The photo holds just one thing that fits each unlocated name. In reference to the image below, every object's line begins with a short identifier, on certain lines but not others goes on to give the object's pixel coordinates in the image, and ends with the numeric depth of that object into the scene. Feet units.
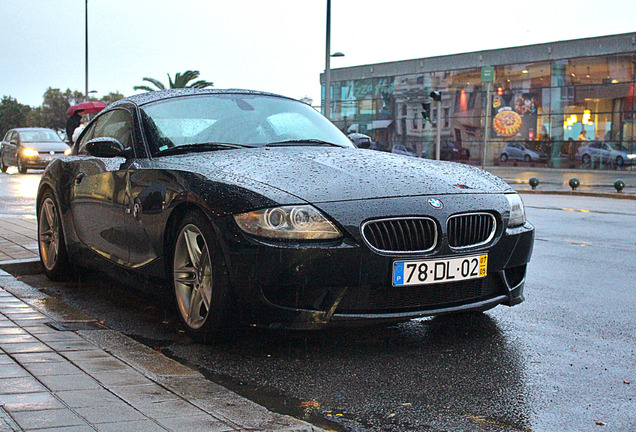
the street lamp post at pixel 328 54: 90.17
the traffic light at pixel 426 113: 98.95
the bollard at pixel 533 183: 81.30
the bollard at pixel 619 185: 74.91
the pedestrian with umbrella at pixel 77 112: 73.05
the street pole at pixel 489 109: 158.61
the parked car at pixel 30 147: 94.38
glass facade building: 140.05
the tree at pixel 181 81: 137.39
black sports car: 13.12
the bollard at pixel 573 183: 78.59
